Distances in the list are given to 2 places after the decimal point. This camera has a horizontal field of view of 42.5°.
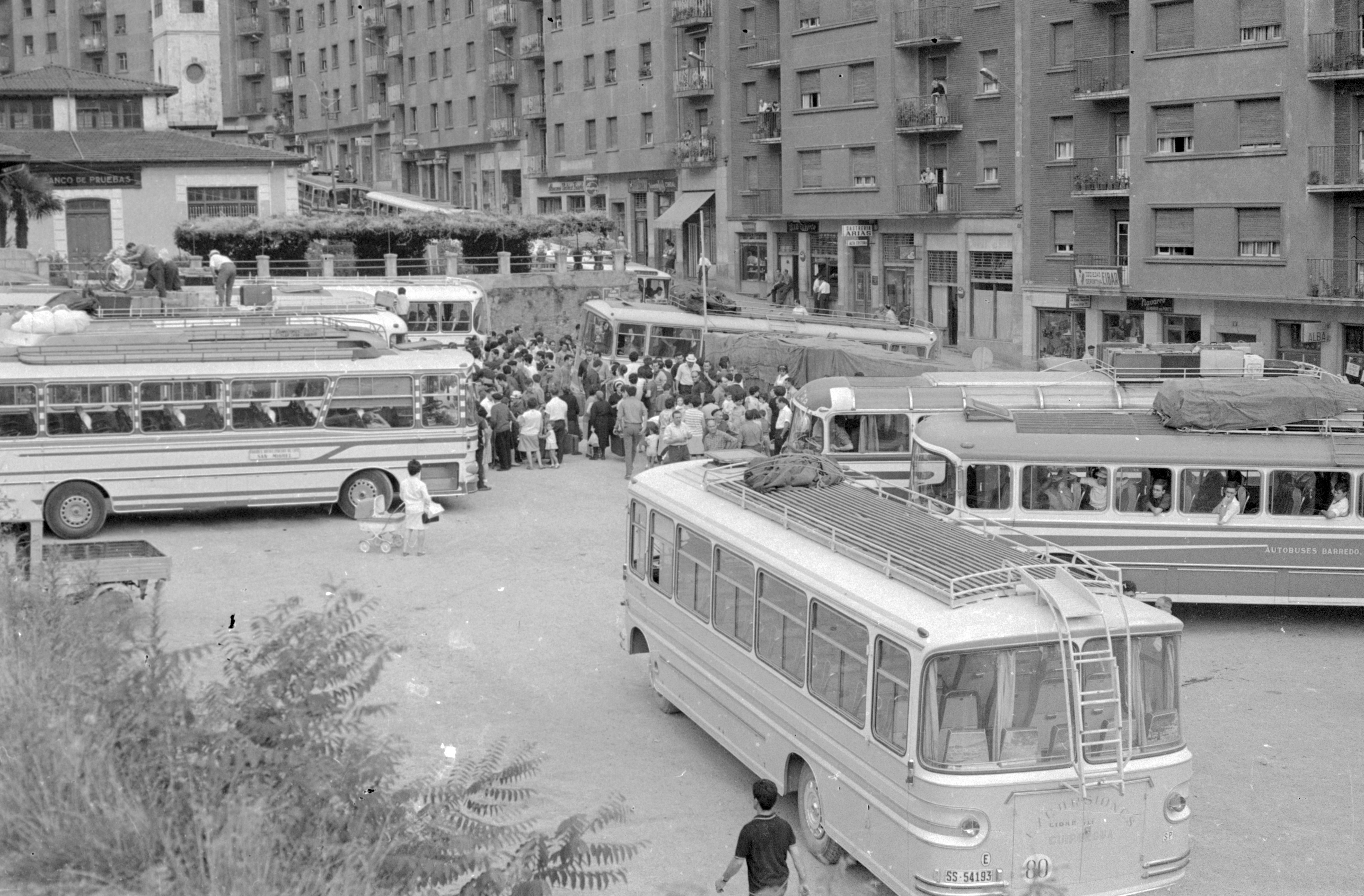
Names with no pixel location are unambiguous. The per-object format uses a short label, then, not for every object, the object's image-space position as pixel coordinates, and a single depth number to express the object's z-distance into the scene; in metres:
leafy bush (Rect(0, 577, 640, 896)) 7.25
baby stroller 22.91
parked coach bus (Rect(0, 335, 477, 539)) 23.62
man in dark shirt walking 10.11
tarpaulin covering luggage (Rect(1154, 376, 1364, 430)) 18.98
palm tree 51.41
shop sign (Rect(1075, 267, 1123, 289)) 43.91
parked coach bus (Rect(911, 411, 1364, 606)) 18.84
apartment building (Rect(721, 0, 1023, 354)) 51.22
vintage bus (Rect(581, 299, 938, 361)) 37.84
